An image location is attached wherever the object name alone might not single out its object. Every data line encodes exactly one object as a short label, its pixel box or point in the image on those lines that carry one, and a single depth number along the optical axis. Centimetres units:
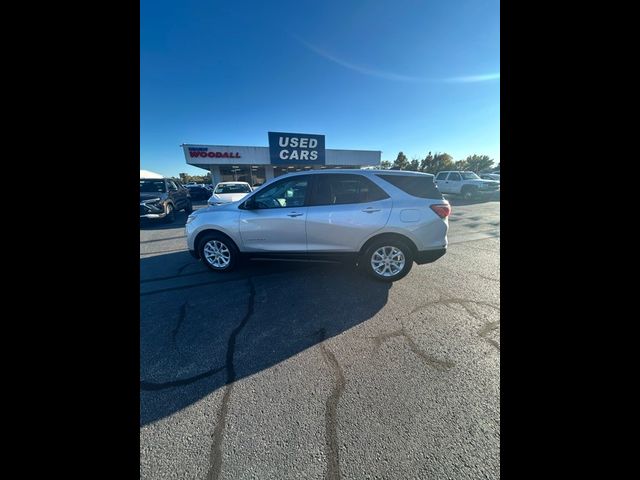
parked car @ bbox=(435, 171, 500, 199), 1545
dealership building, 2133
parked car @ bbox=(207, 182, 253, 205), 1212
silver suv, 352
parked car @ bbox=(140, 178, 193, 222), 903
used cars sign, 2236
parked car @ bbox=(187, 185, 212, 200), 2311
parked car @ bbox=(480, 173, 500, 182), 2056
